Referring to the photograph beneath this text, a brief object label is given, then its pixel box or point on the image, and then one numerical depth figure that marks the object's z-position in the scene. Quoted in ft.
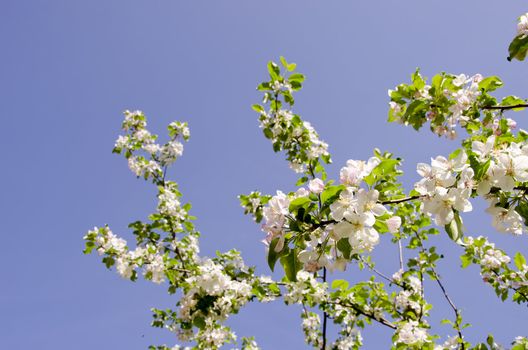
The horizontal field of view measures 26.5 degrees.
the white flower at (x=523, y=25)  4.65
